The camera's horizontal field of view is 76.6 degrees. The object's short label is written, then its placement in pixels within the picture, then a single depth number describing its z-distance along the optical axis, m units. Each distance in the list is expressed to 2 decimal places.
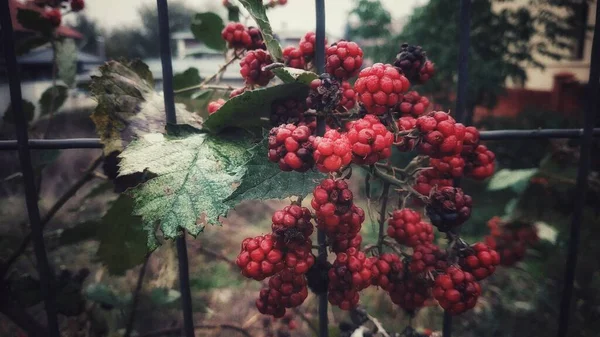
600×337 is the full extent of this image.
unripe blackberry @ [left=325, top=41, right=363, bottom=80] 0.12
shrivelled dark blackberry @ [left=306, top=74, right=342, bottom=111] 0.12
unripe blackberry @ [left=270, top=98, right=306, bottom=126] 0.13
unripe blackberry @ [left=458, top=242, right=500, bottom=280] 0.13
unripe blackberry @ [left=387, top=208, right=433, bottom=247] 0.15
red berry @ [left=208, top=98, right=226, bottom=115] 0.15
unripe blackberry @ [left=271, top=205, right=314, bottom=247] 0.12
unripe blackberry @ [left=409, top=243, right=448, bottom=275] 0.14
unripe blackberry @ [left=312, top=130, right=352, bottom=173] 0.10
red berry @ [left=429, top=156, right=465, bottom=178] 0.14
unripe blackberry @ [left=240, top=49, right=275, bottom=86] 0.14
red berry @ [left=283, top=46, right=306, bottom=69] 0.14
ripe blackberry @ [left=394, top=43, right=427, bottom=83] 0.14
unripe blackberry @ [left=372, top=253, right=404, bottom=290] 0.14
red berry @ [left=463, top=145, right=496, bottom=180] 0.14
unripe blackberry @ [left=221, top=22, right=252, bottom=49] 0.16
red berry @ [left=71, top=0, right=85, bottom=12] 0.23
